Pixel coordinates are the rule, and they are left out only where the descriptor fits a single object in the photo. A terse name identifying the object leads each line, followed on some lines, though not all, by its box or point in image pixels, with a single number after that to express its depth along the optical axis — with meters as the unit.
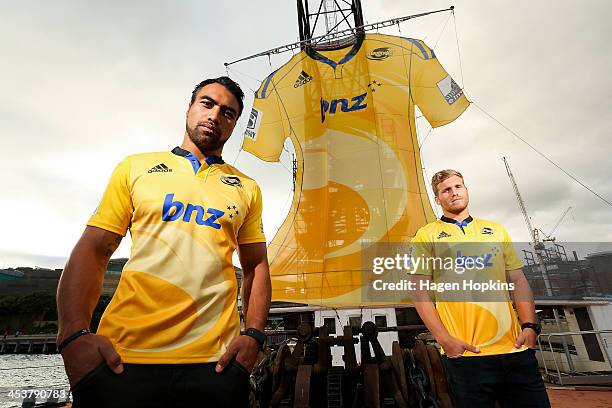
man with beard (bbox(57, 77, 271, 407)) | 1.37
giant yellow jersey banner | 8.38
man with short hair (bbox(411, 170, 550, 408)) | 2.04
